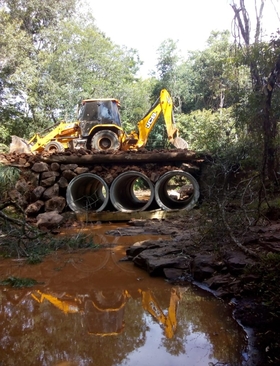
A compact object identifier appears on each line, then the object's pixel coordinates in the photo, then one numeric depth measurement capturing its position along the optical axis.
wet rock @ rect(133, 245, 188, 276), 4.71
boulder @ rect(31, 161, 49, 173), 10.05
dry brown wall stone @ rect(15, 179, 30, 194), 9.86
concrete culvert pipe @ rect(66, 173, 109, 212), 10.02
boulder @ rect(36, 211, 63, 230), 8.05
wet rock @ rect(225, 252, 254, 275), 4.06
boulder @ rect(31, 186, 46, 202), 9.90
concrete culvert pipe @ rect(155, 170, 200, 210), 9.74
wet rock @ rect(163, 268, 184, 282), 4.54
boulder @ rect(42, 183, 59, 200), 10.02
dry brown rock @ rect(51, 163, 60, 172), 10.15
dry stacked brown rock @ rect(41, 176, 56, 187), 10.02
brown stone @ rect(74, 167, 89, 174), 10.10
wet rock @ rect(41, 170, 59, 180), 10.08
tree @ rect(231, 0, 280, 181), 4.52
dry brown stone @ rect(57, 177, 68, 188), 10.21
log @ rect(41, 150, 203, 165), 9.87
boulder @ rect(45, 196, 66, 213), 9.89
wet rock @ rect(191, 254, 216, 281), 4.39
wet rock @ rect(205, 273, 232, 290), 4.04
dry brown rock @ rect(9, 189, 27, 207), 9.62
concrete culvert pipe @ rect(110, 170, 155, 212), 9.92
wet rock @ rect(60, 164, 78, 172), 10.10
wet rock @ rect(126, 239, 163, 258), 5.62
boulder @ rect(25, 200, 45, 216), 9.69
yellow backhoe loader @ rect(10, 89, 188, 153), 11.34
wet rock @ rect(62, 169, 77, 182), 10.08
